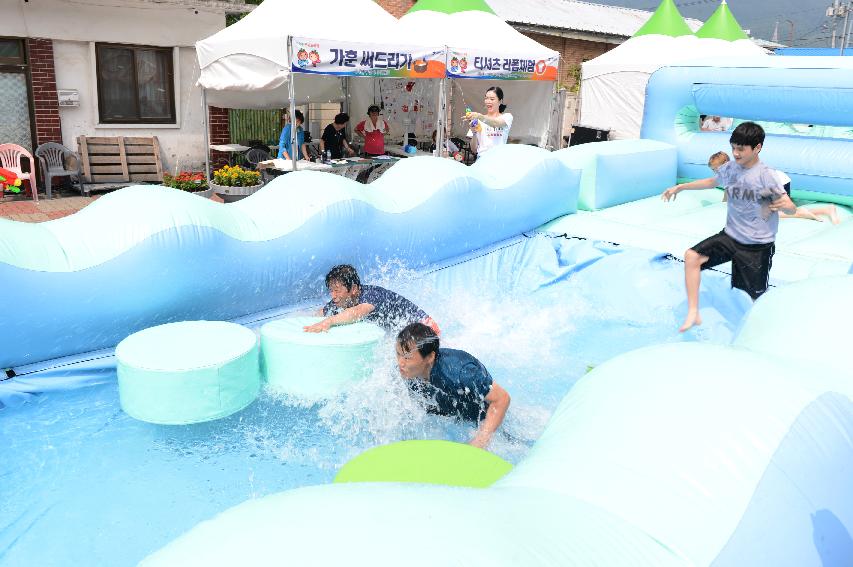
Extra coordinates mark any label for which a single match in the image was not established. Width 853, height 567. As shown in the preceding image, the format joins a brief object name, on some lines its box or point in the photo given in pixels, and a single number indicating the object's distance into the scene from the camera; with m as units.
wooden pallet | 9.27
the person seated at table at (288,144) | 8.76
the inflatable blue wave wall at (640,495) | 1.31
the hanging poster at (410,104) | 11.73
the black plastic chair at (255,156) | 9.61
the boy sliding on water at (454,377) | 3.11
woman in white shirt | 7.12
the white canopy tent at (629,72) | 14.73
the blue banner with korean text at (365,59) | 7.11
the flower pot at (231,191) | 6.96
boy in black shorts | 4.31
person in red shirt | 9.88
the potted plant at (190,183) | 6.70
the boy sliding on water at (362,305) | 4.00
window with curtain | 9.69
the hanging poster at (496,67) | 8.90
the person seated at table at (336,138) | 9.41
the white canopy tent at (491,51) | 9.25
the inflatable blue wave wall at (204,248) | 3.60
